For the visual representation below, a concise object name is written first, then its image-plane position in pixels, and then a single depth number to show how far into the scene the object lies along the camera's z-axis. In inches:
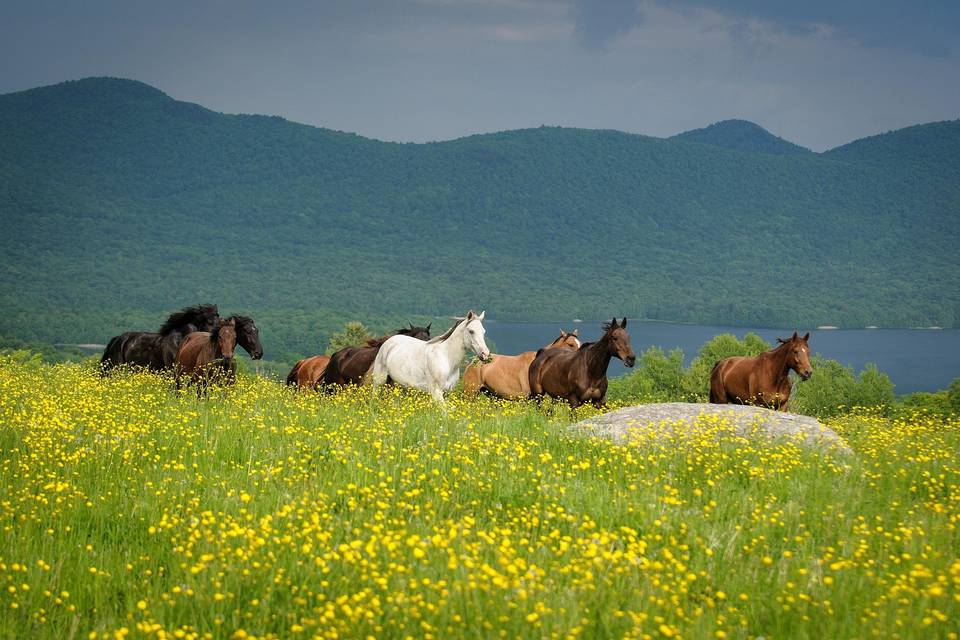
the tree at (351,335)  3481.8
